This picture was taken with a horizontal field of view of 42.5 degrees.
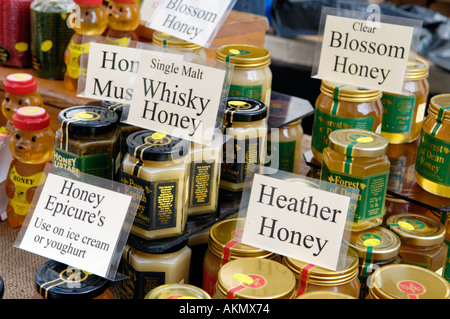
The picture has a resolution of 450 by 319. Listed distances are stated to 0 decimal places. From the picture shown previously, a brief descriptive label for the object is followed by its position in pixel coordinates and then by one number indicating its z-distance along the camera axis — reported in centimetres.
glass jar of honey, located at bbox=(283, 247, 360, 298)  101
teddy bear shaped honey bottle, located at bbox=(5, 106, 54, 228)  131
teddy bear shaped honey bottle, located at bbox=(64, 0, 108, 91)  154
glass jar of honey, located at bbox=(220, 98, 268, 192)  124
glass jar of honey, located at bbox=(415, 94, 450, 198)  122
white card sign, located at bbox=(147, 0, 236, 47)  141
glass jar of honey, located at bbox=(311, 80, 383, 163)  127
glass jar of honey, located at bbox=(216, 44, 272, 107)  134
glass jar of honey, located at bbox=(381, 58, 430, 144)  139
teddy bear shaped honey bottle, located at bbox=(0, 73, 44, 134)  142
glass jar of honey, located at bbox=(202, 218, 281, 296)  108
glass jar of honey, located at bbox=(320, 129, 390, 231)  110
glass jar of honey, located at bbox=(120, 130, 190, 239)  107
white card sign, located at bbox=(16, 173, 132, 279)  105
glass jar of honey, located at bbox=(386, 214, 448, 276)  119
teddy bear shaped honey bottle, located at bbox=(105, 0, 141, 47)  157
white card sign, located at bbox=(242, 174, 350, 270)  102
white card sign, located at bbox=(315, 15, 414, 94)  127
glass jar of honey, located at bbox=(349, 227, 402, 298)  112
